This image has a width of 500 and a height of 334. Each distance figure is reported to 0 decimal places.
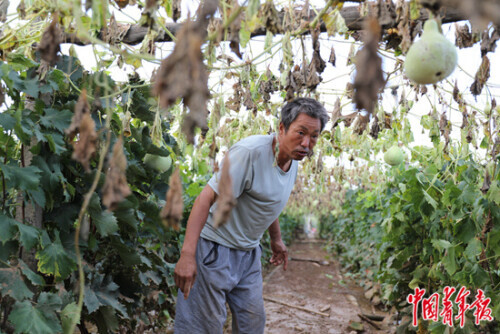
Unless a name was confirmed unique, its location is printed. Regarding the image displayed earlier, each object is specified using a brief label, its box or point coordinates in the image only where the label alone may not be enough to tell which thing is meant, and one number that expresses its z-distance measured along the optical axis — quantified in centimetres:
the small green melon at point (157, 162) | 242
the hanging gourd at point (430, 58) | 102
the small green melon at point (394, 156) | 389
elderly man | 233
